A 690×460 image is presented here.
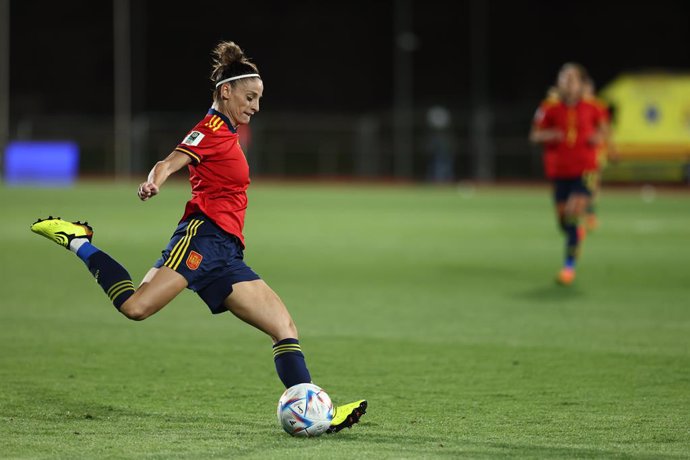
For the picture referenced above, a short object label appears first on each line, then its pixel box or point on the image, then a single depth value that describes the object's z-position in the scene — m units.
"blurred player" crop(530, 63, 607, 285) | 28.27
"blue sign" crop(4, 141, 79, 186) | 84.56
